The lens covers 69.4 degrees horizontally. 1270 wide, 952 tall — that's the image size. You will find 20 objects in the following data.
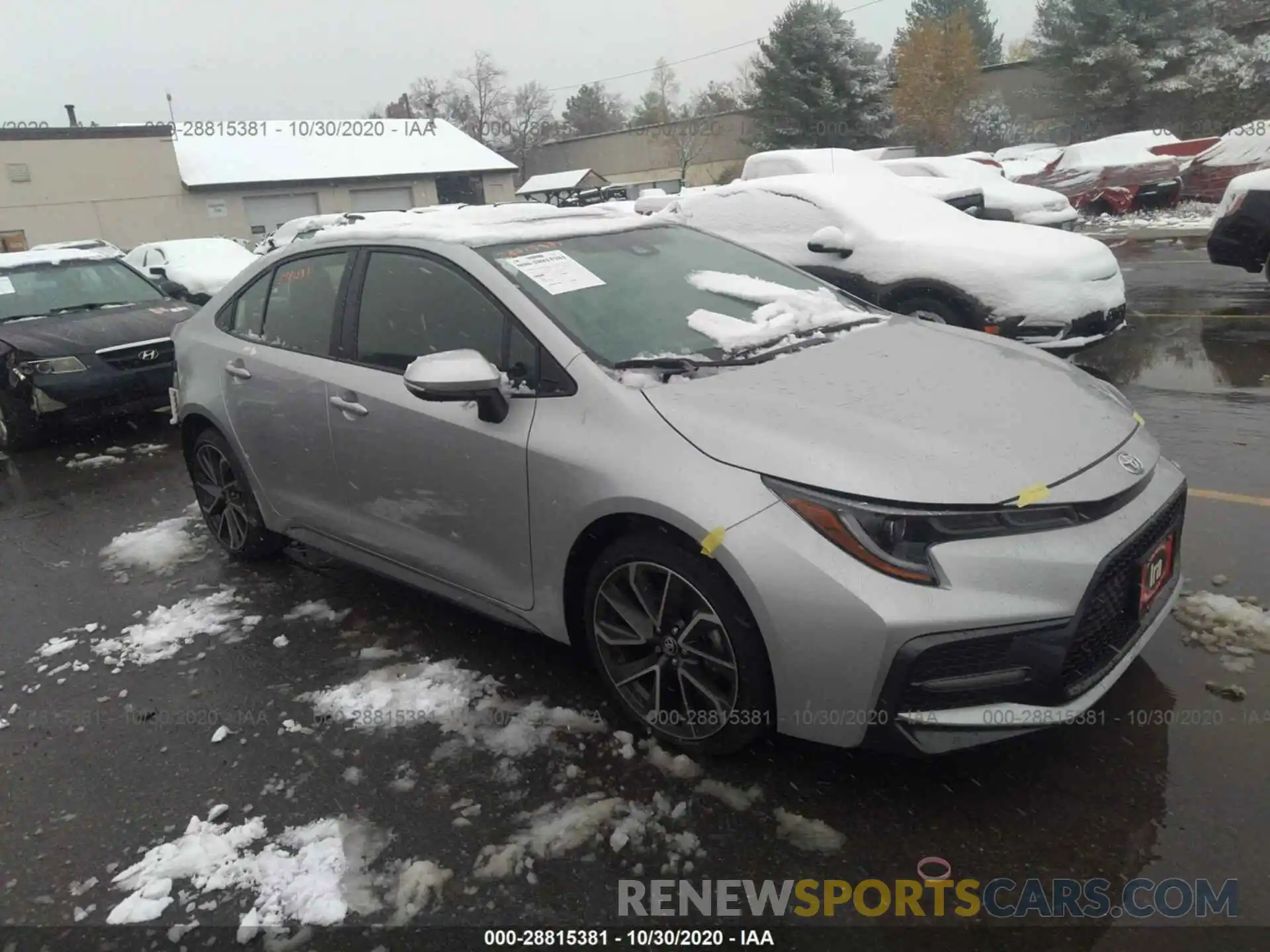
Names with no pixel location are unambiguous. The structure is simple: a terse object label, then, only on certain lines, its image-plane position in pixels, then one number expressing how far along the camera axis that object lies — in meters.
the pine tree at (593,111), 85.44
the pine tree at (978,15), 61.83
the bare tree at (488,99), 66.69
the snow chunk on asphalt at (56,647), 3.94
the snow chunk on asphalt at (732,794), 2.60
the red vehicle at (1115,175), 19.06
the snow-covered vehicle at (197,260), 14.35
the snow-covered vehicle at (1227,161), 16.92
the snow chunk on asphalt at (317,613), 4.00
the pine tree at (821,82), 36.38
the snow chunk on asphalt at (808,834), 2.43
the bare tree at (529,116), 66.38
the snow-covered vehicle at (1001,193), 13.53
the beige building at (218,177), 32.44
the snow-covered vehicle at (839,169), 9.23
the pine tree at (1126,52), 31.28
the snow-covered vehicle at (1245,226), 8.09
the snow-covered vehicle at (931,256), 6.20
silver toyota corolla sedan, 2.30
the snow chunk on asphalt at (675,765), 2.74
